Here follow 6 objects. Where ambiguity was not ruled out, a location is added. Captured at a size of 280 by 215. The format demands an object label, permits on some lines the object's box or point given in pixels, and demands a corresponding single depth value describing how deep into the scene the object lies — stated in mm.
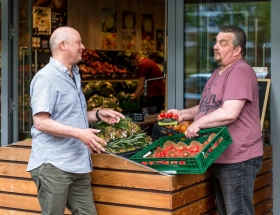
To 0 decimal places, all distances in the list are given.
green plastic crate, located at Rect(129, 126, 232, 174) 4688
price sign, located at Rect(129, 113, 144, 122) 6422
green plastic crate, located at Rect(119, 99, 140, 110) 10183
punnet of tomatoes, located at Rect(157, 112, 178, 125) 5328
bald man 4523
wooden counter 4945
